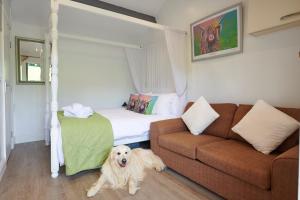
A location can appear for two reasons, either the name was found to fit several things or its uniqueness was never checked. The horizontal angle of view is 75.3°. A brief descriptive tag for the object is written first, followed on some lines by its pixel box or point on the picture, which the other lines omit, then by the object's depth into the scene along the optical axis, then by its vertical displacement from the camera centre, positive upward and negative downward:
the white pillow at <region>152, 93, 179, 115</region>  3.21 -0.16
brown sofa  1.31 -0.55
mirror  3.57 +0.66
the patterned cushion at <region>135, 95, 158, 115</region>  3.27 -0.14
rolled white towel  2.75 -0.22
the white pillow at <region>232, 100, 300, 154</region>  1.73 -0.29
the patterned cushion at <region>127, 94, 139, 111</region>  3.61 -0.12
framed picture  2.53 +0.88
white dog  2.03 -0.83
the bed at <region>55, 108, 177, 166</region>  2.58 -0.42
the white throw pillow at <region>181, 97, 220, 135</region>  2.46 -0.27
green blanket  2.17 -0.55
